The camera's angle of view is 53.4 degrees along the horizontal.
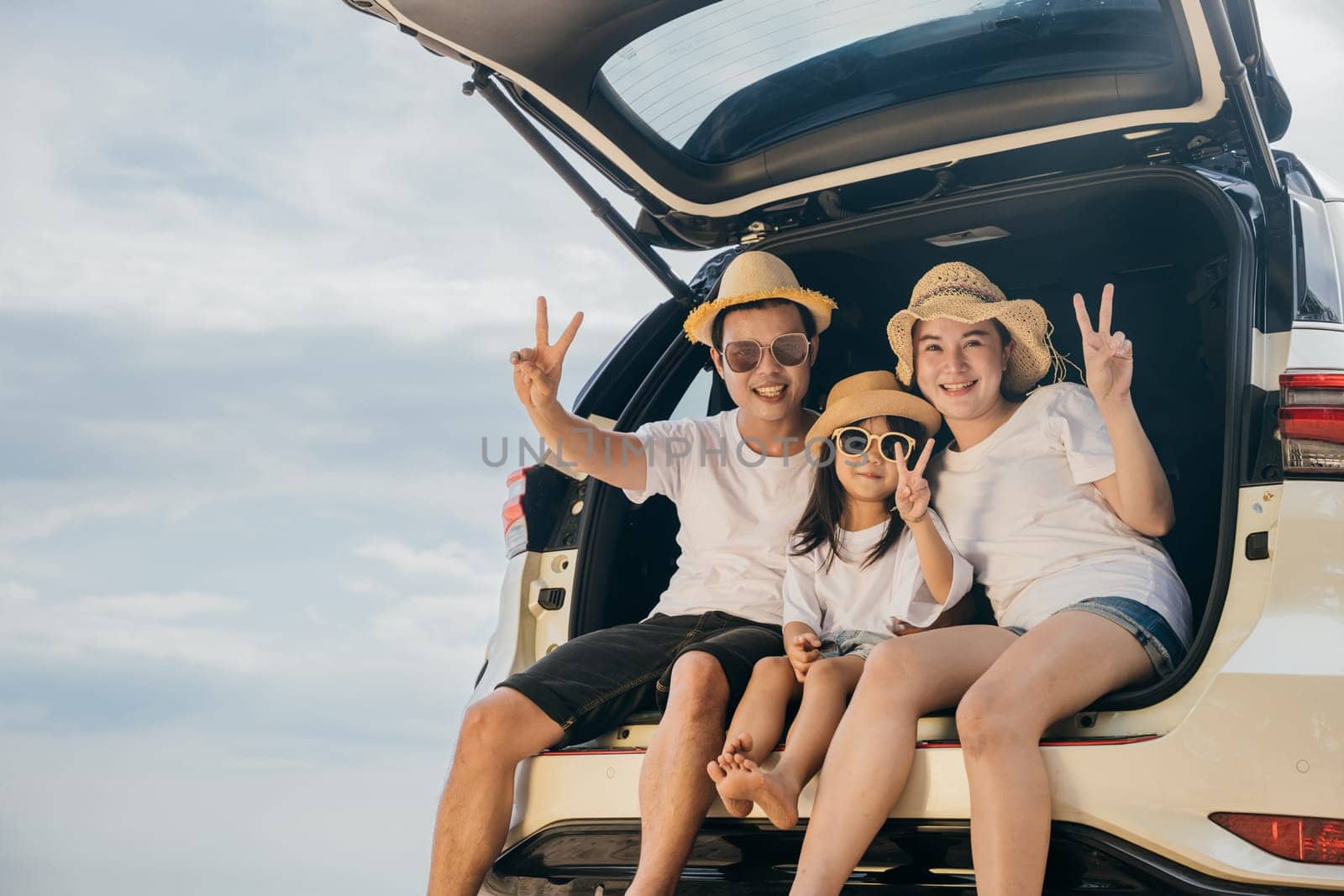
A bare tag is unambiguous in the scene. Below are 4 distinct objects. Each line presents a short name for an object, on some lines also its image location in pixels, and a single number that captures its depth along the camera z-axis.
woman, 2.19
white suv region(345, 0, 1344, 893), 2.09
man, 2.56
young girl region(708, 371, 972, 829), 2.42
